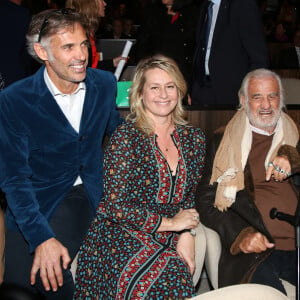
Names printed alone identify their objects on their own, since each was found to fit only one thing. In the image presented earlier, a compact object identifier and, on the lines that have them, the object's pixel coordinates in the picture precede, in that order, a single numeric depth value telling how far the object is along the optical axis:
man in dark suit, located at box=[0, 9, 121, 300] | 1.98
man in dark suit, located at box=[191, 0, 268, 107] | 3.13
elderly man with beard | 2.22
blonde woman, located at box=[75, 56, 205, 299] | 1.93
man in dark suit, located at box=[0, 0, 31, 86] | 3.09
